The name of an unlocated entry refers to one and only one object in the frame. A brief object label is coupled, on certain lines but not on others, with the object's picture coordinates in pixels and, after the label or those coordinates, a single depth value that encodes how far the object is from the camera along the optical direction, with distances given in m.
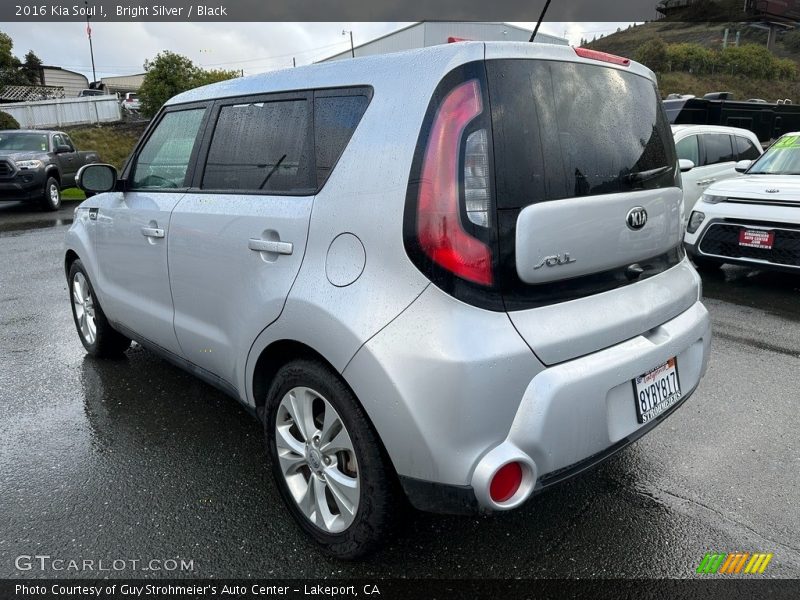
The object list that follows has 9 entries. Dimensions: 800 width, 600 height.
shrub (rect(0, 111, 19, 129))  24.29
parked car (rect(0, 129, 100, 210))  12.63
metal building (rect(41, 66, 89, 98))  58.53
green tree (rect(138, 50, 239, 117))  28.94
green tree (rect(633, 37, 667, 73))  42.97
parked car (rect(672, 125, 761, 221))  7.98
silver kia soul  1.85
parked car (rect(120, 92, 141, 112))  32.81
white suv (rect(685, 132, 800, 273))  5.69
